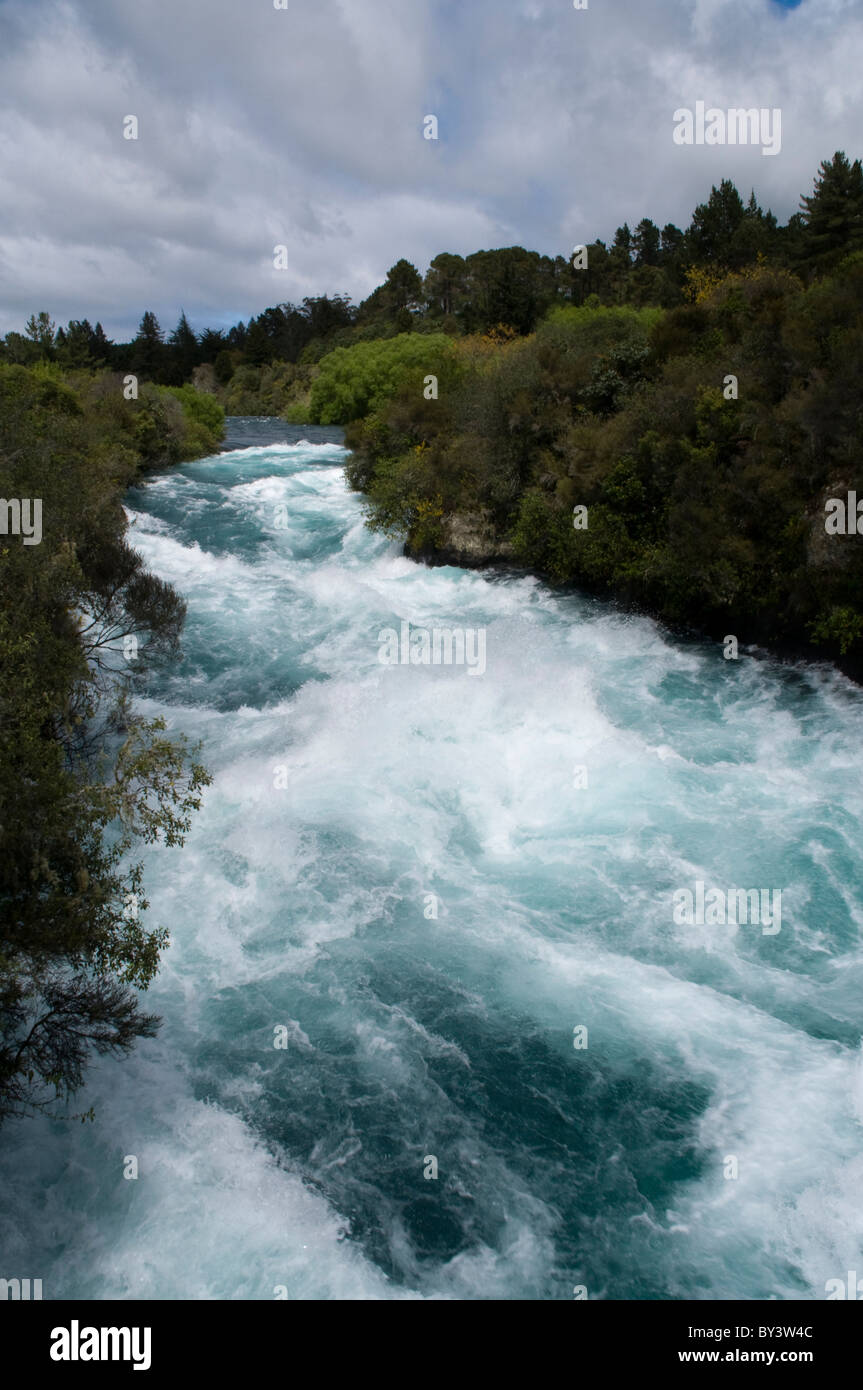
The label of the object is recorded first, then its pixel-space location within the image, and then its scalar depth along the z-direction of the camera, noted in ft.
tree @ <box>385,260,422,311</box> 338.13
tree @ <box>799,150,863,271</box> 159.74
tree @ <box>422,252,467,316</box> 313.73
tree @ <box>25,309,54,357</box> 190.07
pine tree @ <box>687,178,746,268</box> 168.14
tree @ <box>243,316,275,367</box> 371.35
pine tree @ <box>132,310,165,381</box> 325.62
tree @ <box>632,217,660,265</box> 312.09
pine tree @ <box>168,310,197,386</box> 373.18
